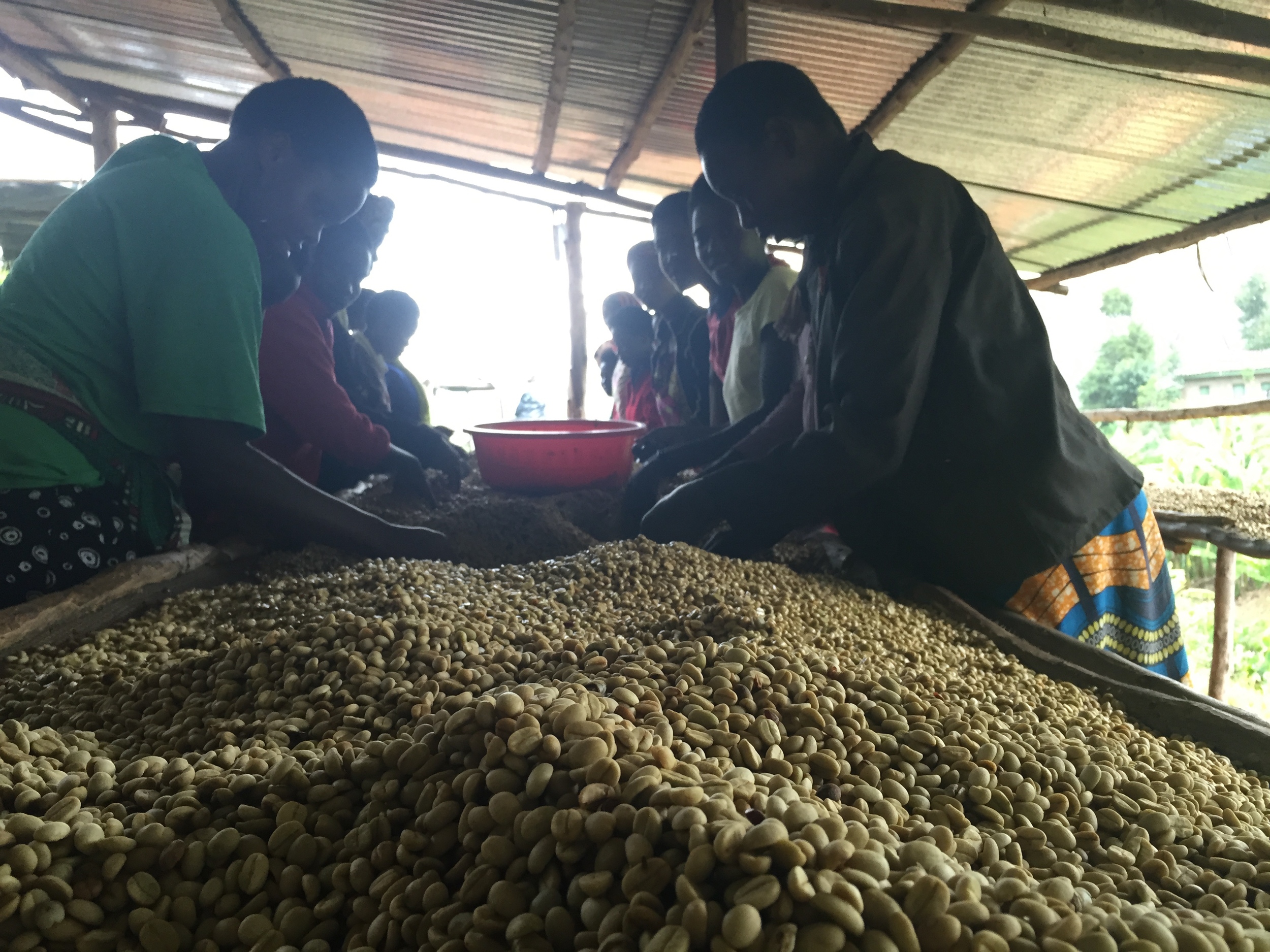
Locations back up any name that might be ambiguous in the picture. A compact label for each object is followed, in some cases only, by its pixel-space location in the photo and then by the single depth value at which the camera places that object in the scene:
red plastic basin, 3.01
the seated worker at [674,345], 4.20
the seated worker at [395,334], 4.68
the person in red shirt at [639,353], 5.09
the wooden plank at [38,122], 5.87
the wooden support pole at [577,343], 7.40
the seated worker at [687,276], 3.59
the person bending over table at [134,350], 1.65
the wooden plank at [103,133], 5.92
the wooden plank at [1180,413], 5.91
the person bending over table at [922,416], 1.75
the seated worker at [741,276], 3.19
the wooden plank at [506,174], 5.99
